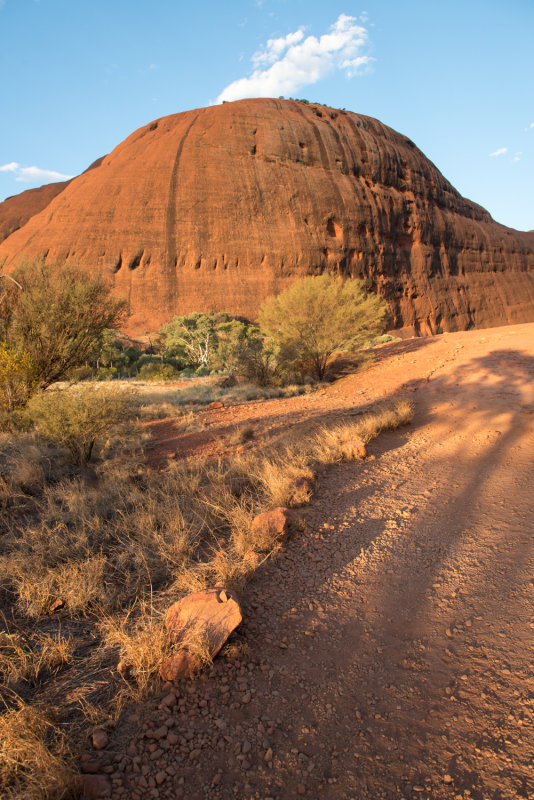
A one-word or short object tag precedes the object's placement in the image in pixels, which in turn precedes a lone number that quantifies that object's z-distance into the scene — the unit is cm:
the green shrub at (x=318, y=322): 1405
